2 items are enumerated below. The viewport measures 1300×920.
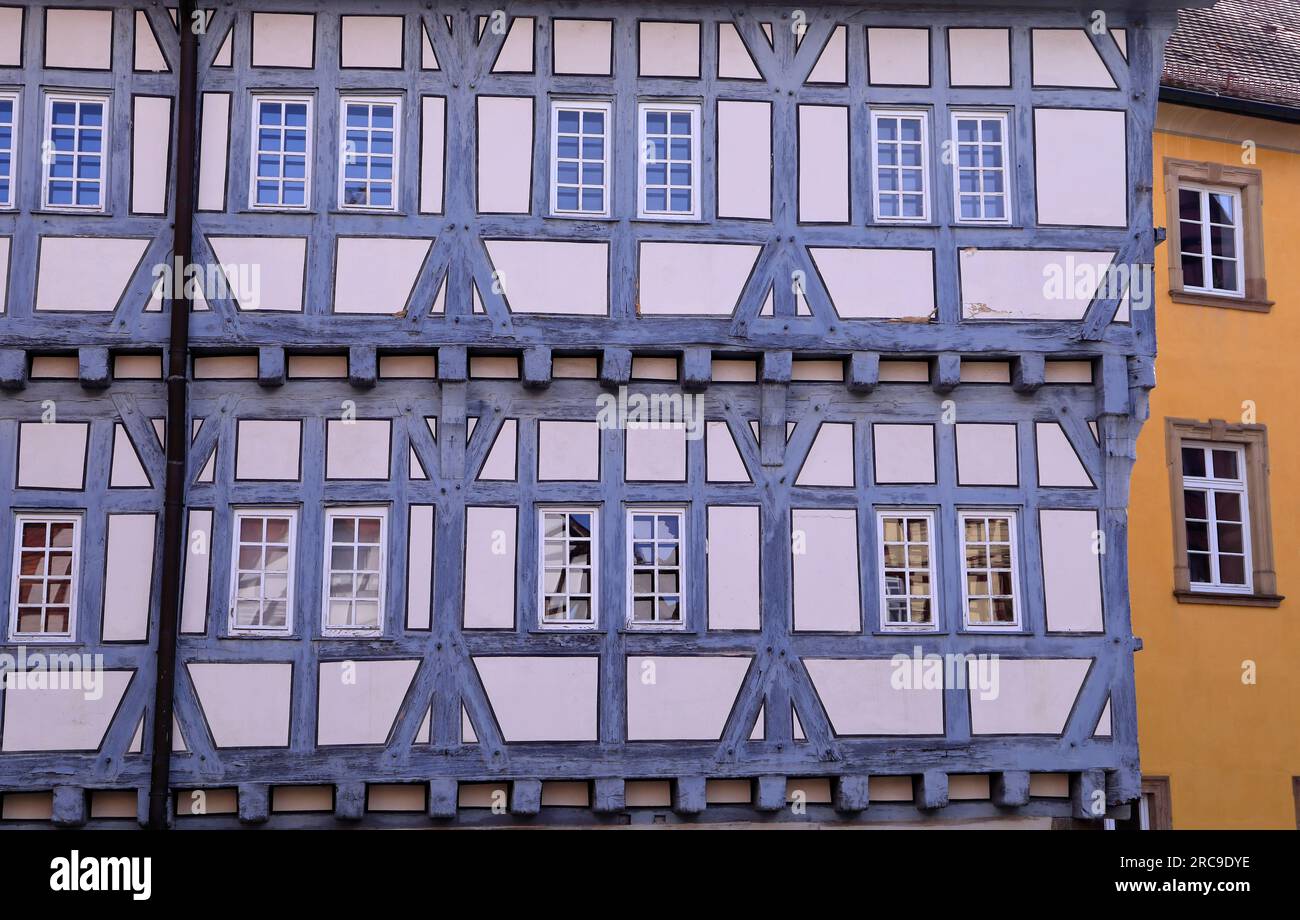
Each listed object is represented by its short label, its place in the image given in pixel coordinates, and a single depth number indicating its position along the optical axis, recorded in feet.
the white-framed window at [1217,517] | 64.34
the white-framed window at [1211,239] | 66.18
